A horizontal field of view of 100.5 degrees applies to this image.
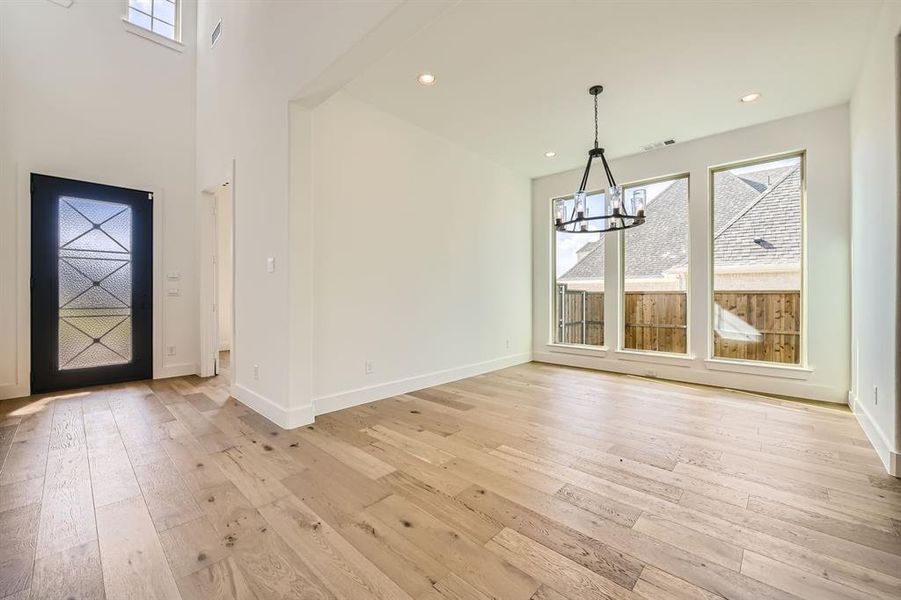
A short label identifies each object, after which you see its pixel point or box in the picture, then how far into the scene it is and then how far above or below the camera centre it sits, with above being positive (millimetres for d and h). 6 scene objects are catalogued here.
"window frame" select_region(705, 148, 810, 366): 3902 +210
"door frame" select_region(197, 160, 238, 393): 4676 +172
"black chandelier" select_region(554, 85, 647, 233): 3221 +802
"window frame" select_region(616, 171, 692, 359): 4574 +179
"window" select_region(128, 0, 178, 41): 4605 +3594
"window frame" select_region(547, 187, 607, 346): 5666 +83
